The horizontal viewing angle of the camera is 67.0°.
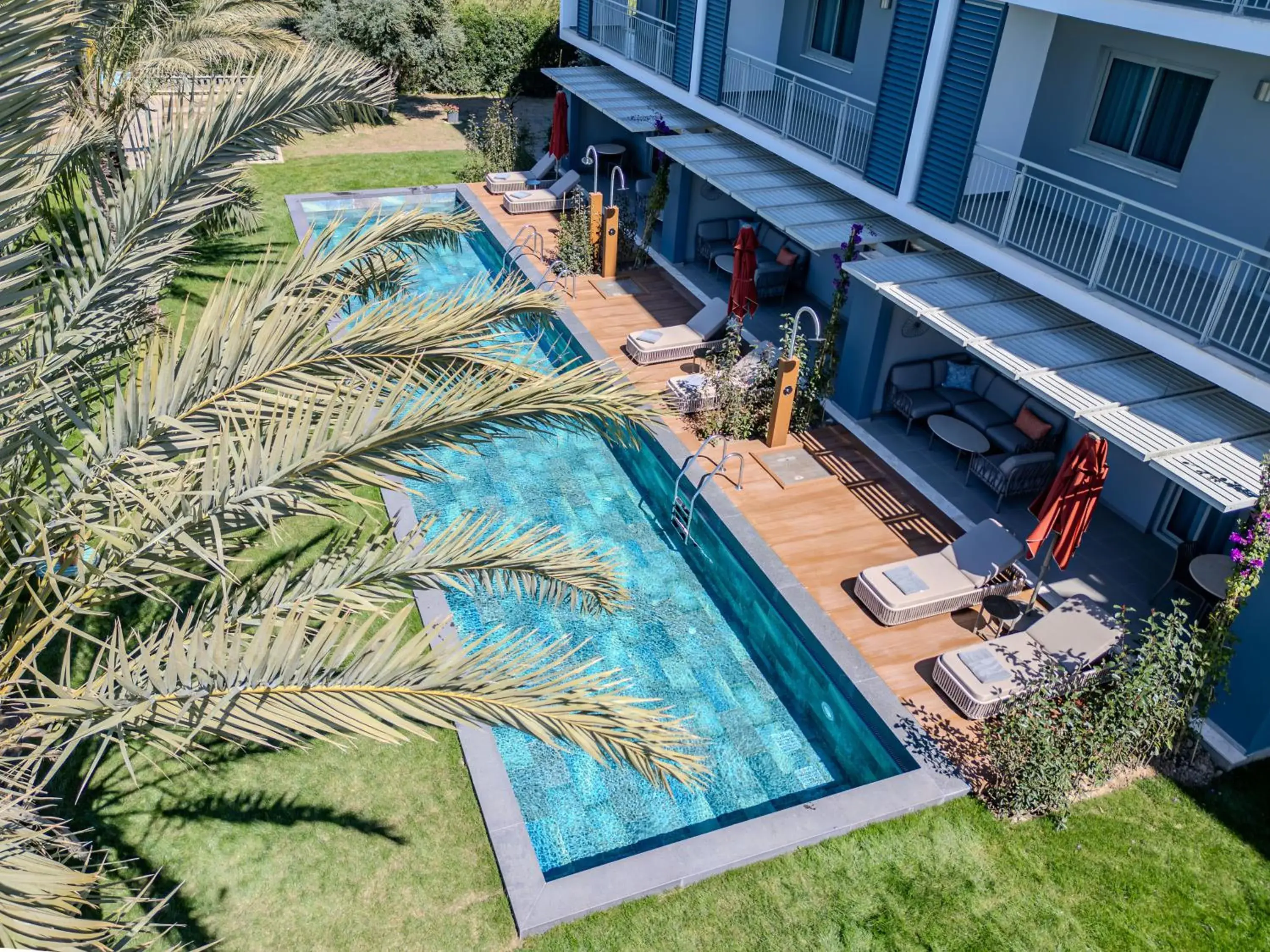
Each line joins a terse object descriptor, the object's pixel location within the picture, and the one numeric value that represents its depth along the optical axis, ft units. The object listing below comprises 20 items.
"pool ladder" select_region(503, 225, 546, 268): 68.18
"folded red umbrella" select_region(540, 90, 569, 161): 78.64
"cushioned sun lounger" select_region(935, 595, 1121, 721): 32.04
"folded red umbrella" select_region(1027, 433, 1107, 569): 33.22
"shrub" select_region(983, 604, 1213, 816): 29.17
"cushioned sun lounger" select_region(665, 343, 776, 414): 48.26
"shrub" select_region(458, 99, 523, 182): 83.71
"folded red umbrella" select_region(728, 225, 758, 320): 52.44
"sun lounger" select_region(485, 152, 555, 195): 80.28
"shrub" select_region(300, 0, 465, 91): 95.76
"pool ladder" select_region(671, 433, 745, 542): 42.75
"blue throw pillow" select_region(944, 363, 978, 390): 49.34
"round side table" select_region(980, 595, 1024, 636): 35.47
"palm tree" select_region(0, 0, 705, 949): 16.08
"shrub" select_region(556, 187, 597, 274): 65.51
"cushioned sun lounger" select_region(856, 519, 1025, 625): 36.01
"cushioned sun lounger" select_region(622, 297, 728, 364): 54.13
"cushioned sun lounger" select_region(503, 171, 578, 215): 75.61
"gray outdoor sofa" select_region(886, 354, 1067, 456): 45.03
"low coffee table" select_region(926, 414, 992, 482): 44.27
